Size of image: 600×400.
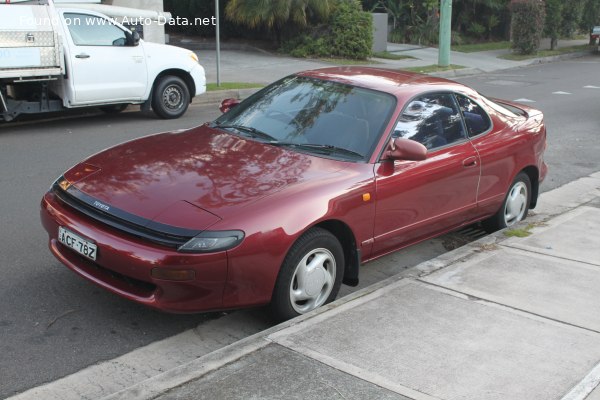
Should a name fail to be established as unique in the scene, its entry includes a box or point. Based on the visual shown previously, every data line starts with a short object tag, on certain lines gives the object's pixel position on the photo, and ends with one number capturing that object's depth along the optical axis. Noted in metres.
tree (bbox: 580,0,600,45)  28.83
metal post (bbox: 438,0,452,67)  20.86
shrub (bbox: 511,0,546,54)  25.34
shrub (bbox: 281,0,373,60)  21.27
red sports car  3.97
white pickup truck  9.62
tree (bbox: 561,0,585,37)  28.05
